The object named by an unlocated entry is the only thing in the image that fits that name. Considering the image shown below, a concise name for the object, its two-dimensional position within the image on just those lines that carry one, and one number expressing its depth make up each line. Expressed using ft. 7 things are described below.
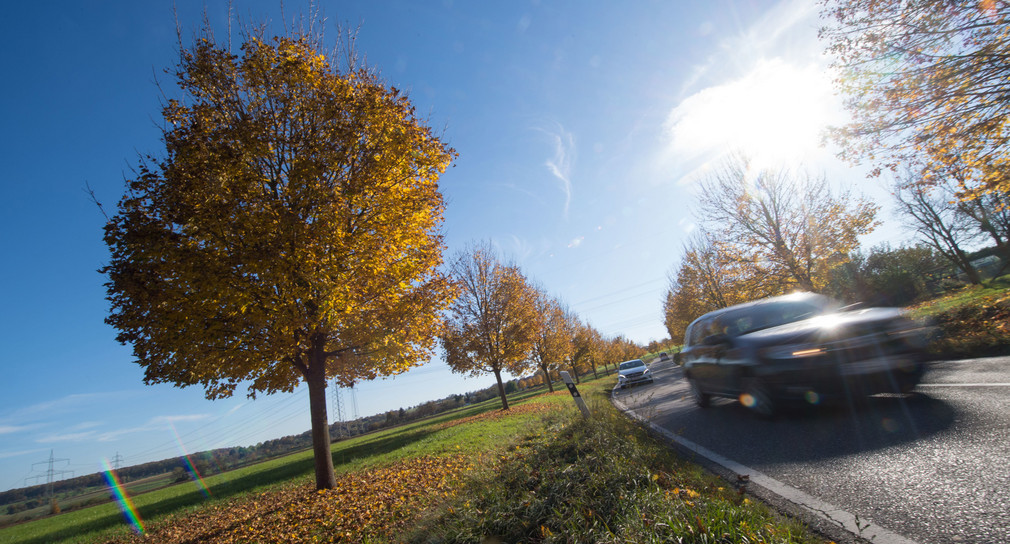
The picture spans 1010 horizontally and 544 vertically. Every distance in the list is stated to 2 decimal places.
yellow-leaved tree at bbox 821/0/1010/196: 25.86
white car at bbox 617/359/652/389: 59.11
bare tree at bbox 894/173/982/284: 97.14
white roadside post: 23.08
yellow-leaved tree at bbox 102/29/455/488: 19.86
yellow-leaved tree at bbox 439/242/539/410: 66.64
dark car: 14.35
